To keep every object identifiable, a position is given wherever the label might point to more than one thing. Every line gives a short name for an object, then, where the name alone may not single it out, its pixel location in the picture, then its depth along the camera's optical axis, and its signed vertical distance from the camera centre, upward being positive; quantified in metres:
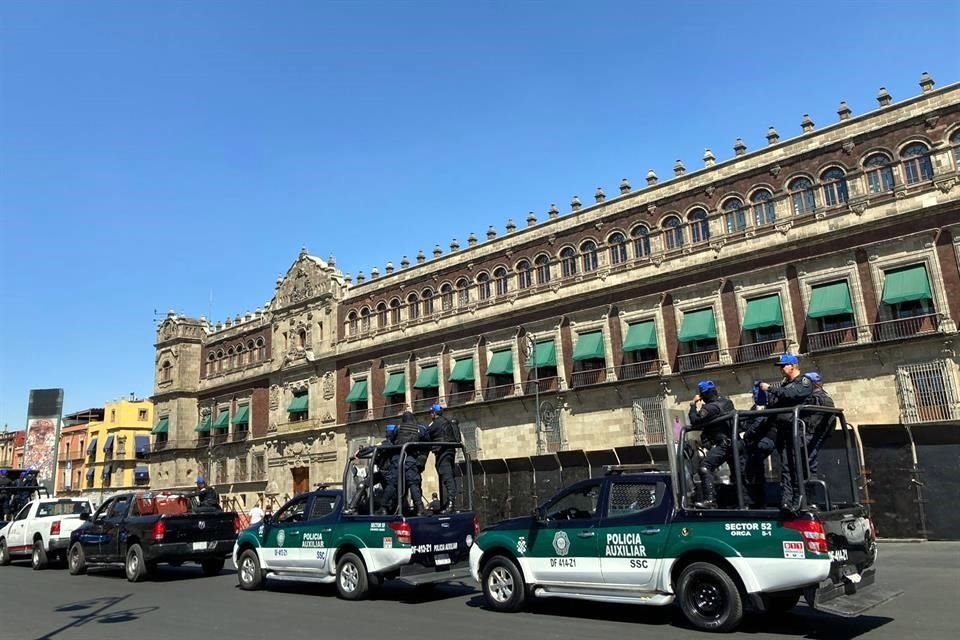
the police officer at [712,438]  8.38 +0.47
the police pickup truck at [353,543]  10.85 -0.73
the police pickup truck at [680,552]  7.44 -0.82
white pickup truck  17.84 -0.40
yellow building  54.69 +4.78
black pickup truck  14.41 -0.57
